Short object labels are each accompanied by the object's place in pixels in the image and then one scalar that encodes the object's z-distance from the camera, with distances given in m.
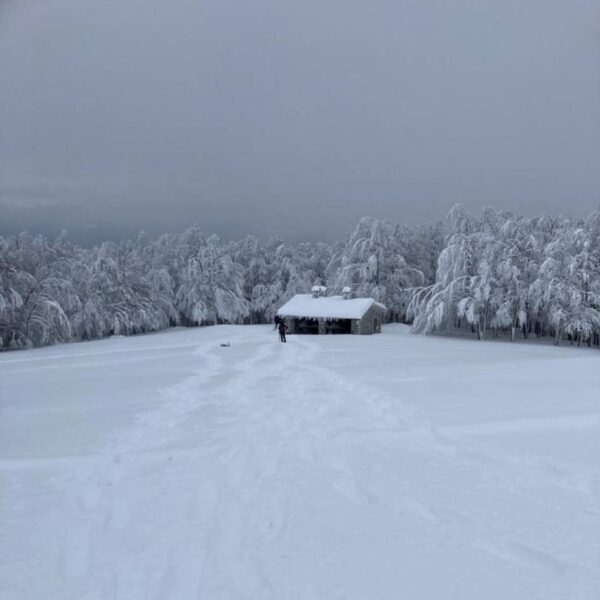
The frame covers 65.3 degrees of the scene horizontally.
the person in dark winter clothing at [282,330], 28.44
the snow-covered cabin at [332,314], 37.62
